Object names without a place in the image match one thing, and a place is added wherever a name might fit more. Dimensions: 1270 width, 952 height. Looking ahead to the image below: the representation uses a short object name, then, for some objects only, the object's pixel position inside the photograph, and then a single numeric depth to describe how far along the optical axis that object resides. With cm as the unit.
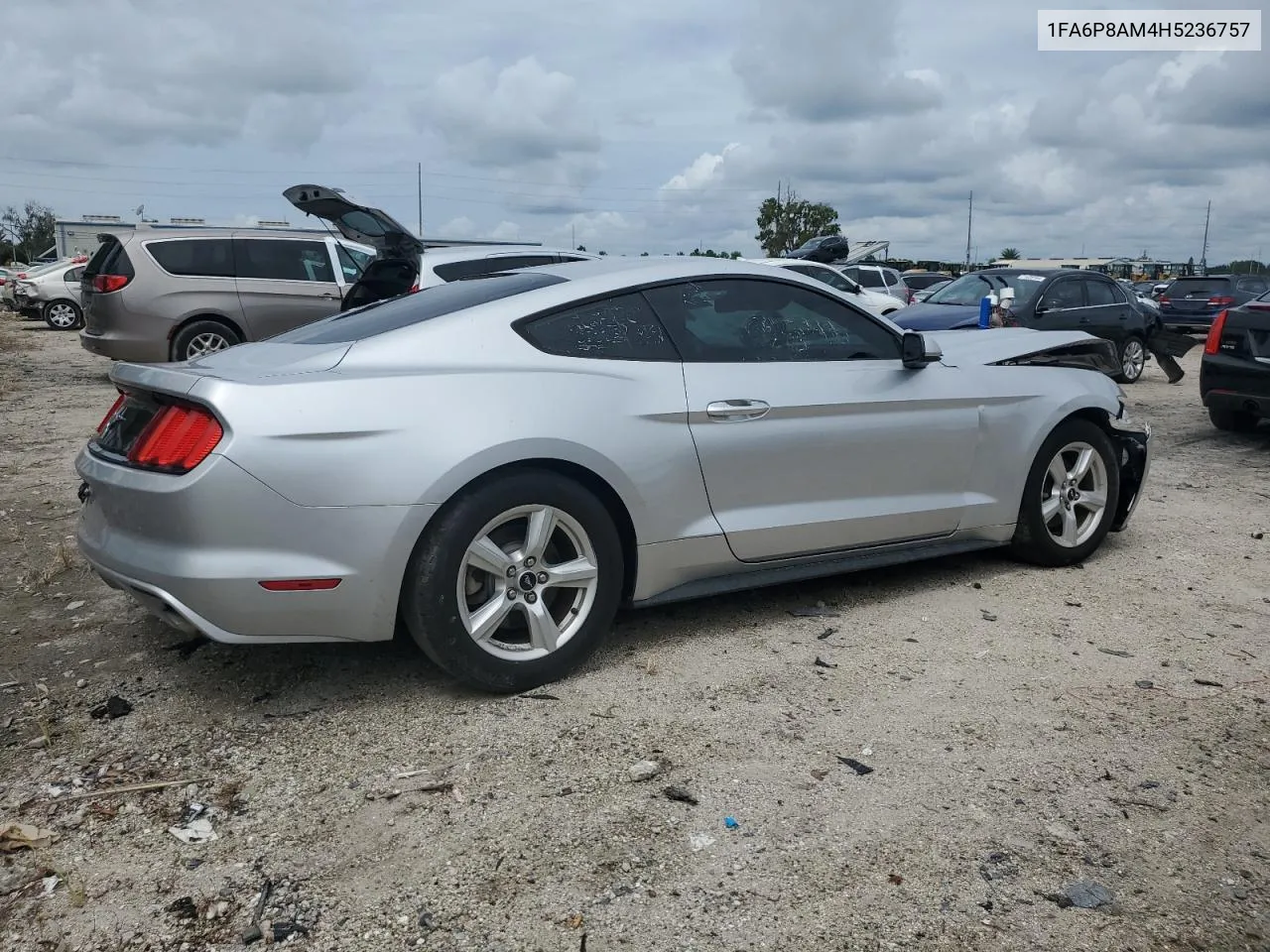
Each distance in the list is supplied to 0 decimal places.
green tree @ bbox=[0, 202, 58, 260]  7444
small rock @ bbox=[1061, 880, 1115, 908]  245
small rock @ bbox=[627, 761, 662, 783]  303
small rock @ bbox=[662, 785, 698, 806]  290
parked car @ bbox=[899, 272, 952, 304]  3262
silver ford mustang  316
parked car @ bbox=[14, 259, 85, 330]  2341
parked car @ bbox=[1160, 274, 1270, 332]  2256
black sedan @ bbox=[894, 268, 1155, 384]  1180
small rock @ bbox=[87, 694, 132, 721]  342
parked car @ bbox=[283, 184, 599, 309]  752
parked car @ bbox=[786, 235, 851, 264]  1814
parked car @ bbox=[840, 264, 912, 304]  2205
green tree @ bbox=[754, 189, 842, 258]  6888
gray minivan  1107
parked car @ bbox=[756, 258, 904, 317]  1633
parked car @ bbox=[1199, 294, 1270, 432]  848
